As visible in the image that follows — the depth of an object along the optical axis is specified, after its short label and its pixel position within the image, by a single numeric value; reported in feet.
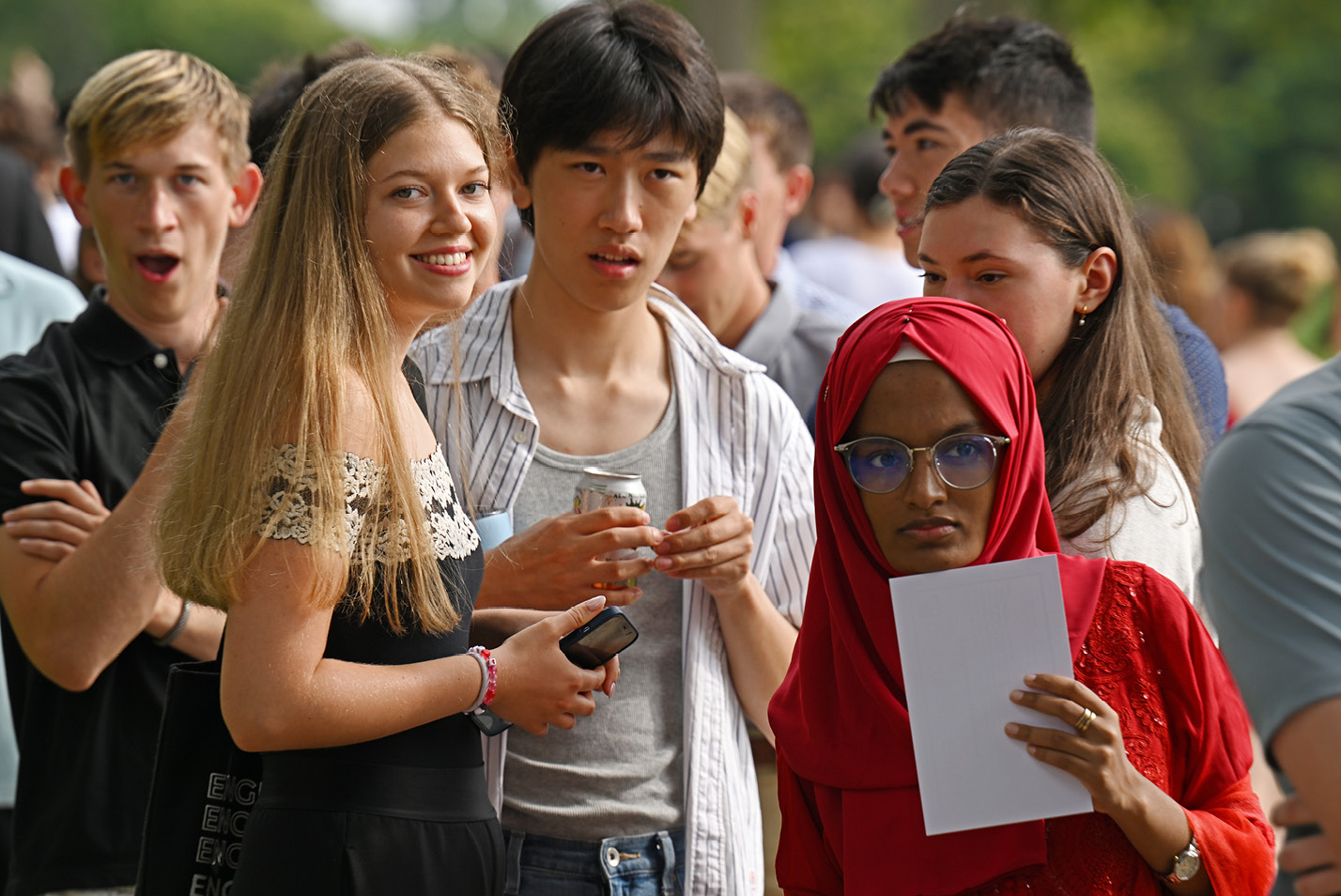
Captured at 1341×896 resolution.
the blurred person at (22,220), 37.17
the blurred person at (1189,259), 54.13
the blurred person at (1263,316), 47.26
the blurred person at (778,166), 34.94
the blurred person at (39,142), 51.31
